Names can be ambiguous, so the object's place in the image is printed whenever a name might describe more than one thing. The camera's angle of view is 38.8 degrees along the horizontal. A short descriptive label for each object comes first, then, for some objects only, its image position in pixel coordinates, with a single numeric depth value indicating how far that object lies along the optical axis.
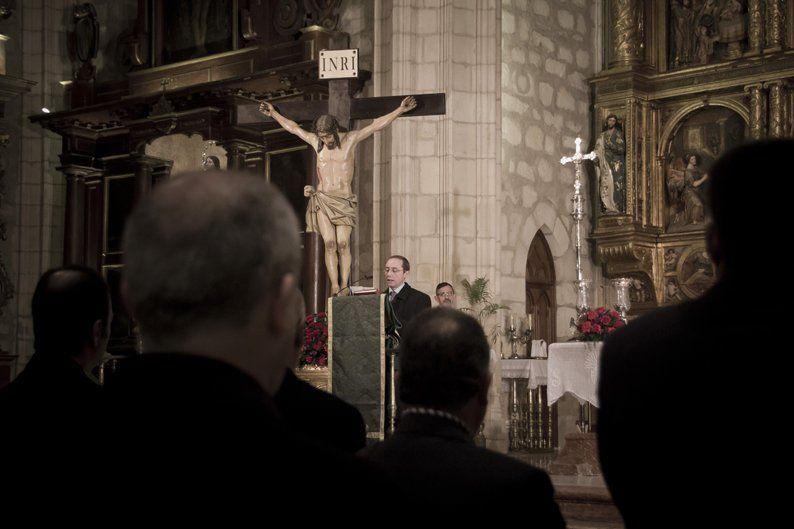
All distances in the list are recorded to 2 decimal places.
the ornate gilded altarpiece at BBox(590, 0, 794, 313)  14.55
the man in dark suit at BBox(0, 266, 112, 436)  2.63
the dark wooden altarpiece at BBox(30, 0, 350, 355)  14.67
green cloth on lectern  10.16
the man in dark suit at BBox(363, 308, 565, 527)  2.16
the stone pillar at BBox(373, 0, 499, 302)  13.23
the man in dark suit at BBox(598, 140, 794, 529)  1.82
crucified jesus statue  11.54
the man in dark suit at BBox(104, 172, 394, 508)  1.33
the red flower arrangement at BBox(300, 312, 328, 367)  11.62
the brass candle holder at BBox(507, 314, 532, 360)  13.91
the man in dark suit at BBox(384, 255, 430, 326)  9.84
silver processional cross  13.05
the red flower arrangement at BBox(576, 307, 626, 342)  10.24
